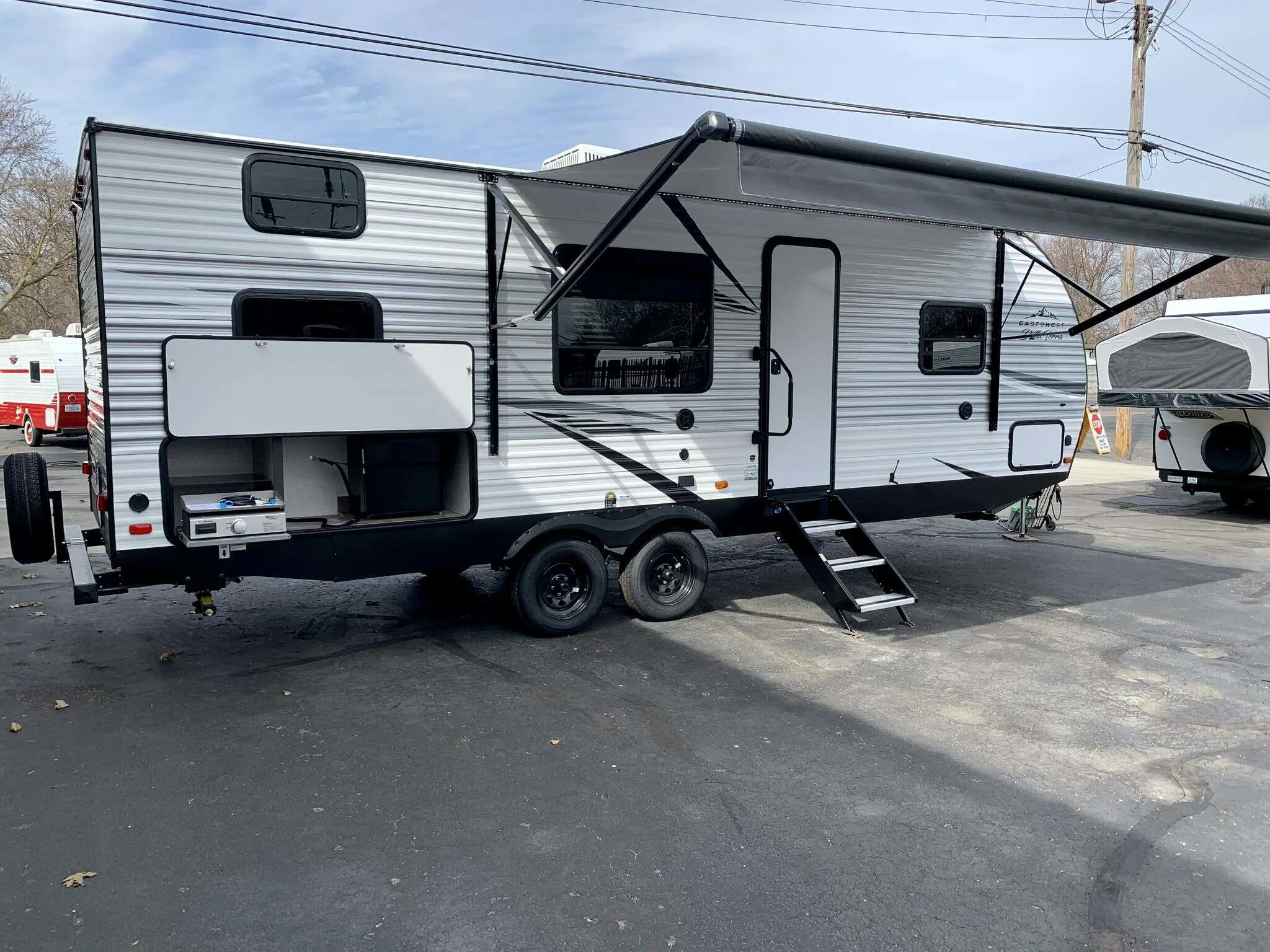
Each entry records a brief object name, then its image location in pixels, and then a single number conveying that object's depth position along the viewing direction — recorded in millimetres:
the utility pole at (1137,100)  17453
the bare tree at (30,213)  25375
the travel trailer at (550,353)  5176
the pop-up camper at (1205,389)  11516
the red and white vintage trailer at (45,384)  19672
